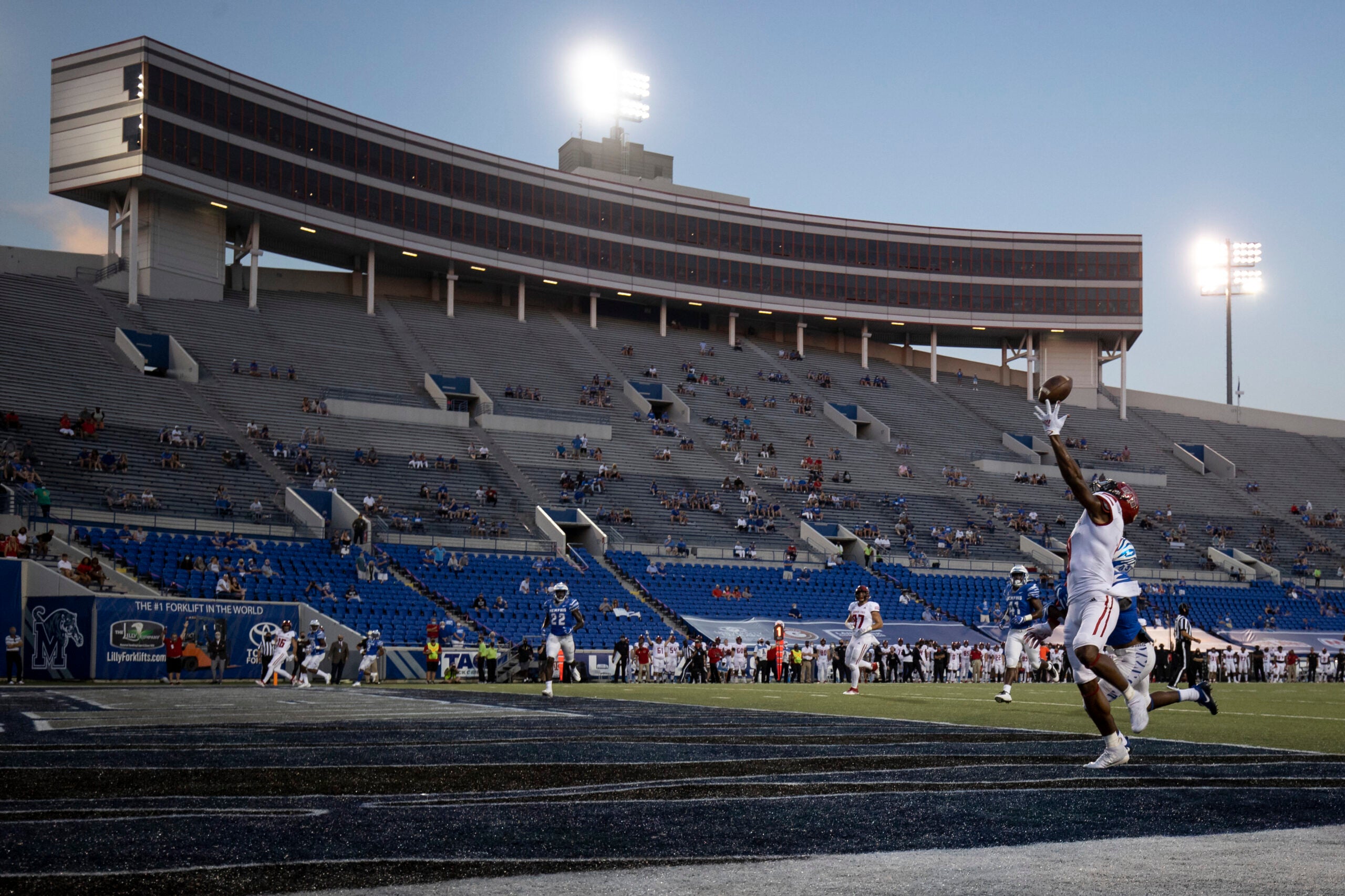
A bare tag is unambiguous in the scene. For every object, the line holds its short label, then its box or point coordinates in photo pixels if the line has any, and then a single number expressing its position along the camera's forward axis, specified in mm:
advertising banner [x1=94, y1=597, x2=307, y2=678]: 29609
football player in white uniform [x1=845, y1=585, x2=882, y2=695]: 21641
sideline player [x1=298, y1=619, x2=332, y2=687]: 28062
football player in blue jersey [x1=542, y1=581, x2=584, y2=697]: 21844
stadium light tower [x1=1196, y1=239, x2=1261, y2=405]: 83000
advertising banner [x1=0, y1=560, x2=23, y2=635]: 28625
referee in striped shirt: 23578
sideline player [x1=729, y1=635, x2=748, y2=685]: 37469
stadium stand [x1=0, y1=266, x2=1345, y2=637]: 43656
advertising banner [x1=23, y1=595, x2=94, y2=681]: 29016
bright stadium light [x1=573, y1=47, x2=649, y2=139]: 75875
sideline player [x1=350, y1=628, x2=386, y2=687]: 31359
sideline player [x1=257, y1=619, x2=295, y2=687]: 27906
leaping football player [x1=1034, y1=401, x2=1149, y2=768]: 9070
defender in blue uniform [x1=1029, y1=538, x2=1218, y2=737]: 9664
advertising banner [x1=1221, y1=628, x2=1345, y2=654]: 43194
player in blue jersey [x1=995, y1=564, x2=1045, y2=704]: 19316
